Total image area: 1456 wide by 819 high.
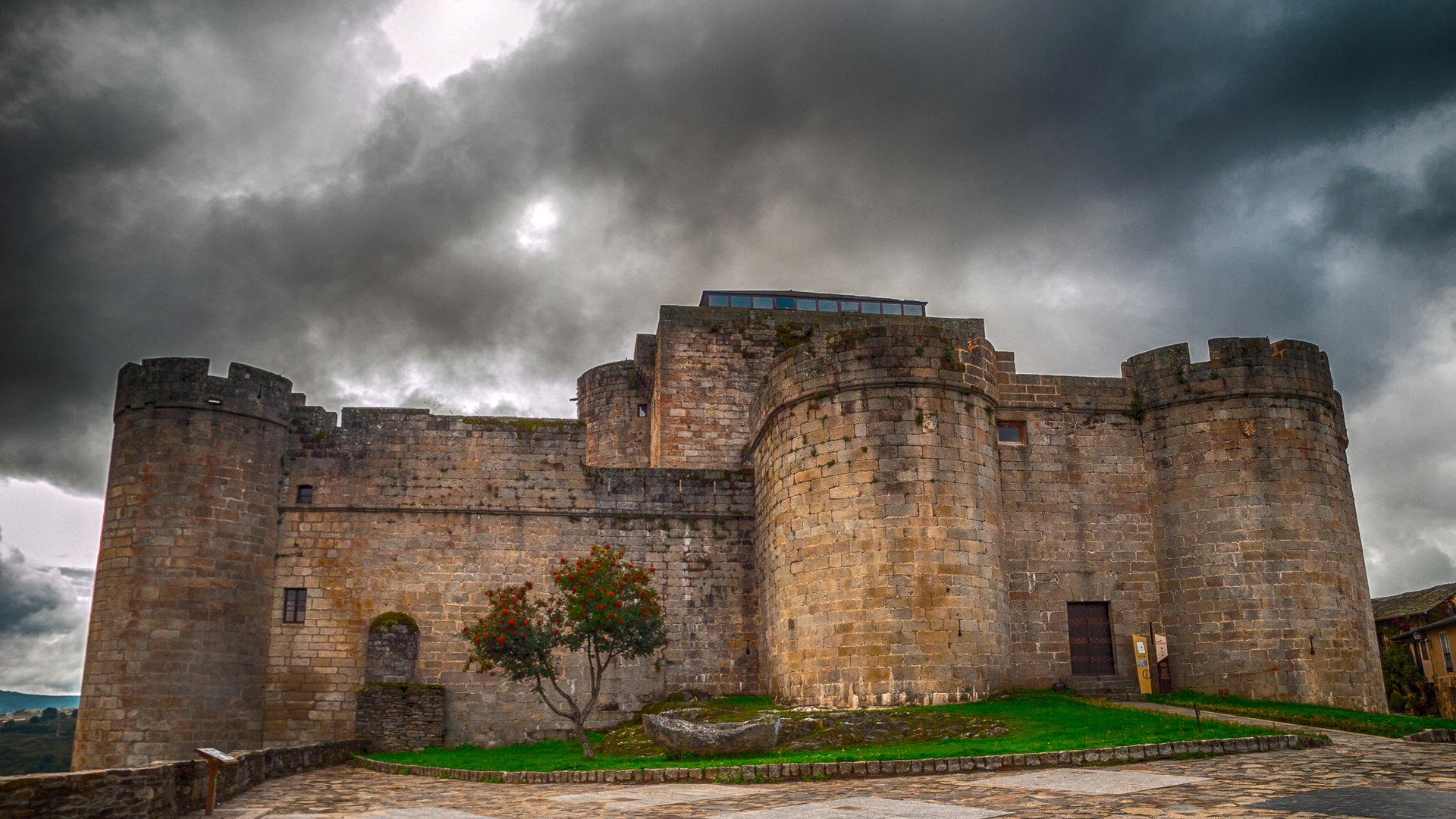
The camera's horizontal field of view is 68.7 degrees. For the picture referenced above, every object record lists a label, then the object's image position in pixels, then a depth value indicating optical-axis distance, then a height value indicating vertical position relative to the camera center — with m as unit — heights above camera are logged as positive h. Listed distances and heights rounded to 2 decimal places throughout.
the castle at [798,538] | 19.67 +2.40
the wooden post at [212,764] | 11.01 -0.99
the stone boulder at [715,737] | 14.77 -1.08
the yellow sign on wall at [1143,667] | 20.34 -0.32
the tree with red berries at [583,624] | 18.91 +0.63
